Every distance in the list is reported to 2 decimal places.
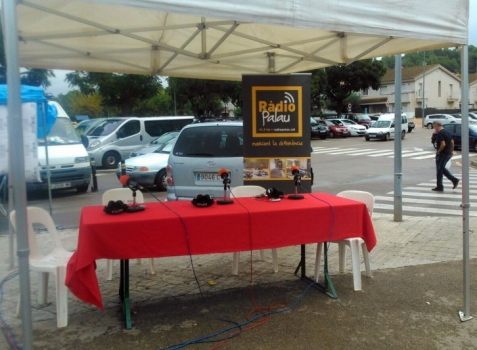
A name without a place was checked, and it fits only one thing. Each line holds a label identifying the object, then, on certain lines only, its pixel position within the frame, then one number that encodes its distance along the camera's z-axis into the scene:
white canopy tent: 3.54
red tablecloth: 3.92
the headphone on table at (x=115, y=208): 4.27
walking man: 12.74
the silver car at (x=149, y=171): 13.13
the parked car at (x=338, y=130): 42.16
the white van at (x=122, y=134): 19.34
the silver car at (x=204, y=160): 7.76
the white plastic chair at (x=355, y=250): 5.16
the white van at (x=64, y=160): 12.02
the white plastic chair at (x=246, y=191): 6.17
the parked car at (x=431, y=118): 51.40
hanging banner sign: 6.51
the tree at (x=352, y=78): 51.38
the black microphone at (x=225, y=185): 4.88
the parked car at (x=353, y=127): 43.00
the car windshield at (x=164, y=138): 16.71
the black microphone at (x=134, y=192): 4.38
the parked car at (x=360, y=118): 49.61
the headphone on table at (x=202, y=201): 4.64
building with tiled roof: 71.06
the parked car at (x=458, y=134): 24.83
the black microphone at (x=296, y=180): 5.13
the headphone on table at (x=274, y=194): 5.04
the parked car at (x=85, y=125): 21.98
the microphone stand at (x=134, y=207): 4.38
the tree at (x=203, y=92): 34.53
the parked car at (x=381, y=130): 36.94
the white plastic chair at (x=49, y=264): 4.35
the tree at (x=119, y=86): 29.44
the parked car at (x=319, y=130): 40.69
